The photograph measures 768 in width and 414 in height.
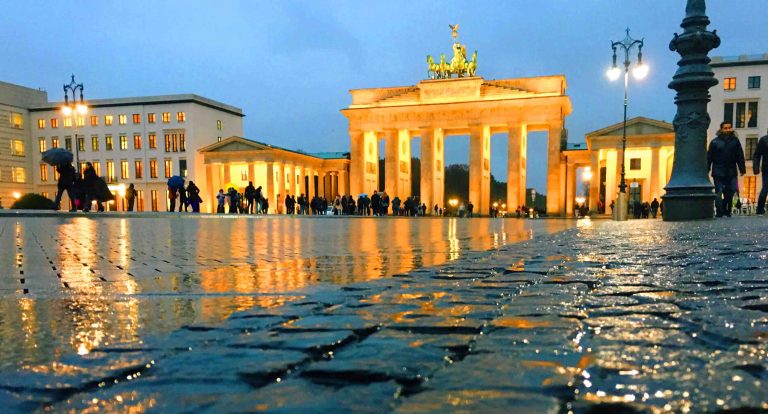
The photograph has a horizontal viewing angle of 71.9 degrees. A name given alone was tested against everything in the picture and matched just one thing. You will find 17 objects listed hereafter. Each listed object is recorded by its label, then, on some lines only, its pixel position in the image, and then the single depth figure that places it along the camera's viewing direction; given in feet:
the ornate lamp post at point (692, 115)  33.01
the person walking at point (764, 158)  39.06
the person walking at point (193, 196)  89.51
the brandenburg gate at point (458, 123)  163.53
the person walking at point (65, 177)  65.16
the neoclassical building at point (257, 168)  184.85
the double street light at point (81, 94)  105.22
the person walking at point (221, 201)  111.96
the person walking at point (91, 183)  71.03
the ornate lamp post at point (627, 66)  83.30
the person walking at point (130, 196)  100.09
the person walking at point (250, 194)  115.03
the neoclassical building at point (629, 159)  152.97
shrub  109.19
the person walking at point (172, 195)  87.59
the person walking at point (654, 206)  123.68
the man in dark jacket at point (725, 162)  38.78
